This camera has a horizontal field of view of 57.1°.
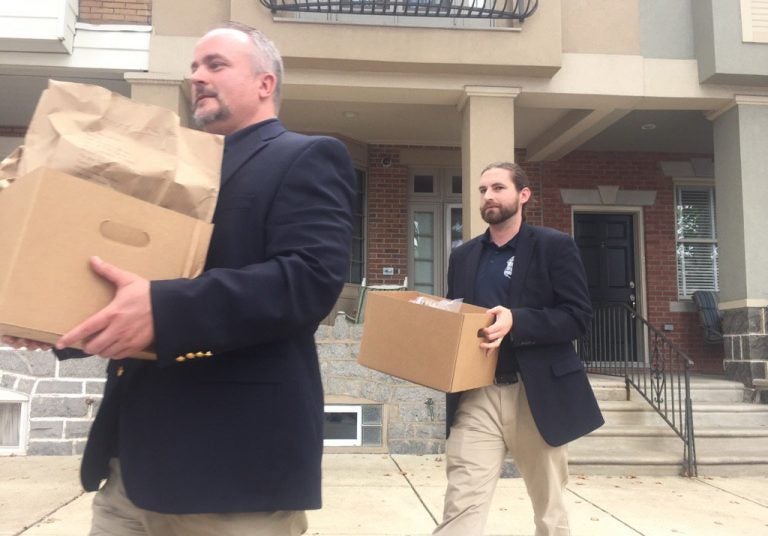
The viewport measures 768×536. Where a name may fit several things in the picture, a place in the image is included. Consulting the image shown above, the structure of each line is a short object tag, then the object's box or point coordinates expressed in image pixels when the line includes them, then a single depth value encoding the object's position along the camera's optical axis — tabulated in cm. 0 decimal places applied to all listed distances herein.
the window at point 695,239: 1057
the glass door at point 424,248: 1026
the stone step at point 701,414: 719
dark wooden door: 1057
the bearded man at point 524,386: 310
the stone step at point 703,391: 759
